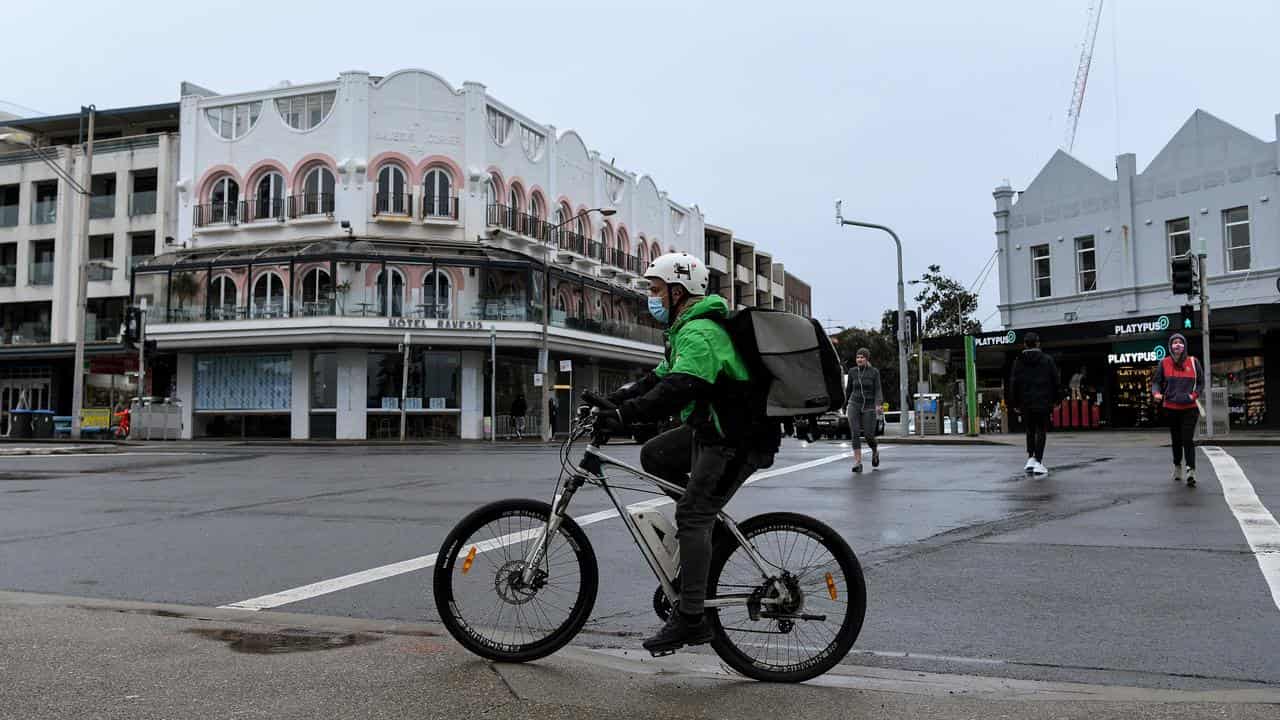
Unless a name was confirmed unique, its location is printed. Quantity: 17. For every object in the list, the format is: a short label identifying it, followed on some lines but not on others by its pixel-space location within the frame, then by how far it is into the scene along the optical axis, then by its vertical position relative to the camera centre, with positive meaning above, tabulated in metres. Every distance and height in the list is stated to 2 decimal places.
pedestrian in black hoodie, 13.04 +0.23
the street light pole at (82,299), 32.81 +3.97
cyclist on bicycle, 4.17 -0.04
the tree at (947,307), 47.19 +4.81
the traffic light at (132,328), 33.12 +3.00
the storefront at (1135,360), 29.81 +1.54
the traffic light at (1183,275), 20.81 +2.70
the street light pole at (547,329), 36.69 +3.29
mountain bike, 4.26 -0.70
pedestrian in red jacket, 11.88 +0.16
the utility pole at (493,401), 34.90 +0.57
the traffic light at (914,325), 29.88 +2.53
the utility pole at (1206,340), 21.38 +1.43
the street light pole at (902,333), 29.67 +2.37
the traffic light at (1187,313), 21.92 +2.05
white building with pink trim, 37.72 +5.69
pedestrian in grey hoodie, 15.02 +0.16
